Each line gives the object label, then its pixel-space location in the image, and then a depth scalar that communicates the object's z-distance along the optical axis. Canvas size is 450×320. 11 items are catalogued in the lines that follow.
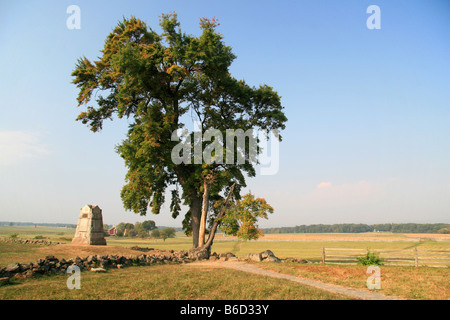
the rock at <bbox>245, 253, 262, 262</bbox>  22.59
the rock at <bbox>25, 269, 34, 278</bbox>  12.07
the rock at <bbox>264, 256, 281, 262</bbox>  22.05
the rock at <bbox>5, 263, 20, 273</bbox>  12.00
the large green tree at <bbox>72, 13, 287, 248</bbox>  23.77
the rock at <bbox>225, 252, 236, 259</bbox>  24.00
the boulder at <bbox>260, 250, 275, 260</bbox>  22.66
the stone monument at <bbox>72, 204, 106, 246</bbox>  25.72
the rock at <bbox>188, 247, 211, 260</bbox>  23.23
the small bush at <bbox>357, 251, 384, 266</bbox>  19.11
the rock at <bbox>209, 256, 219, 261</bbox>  23.36
